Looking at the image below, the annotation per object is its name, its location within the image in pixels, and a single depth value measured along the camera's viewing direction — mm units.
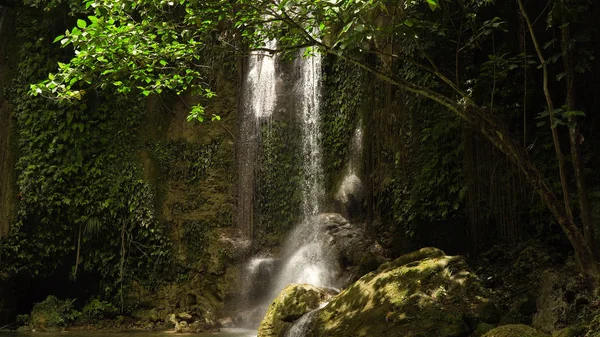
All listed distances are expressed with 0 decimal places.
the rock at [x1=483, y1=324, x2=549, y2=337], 5688
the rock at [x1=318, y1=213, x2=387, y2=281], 9625
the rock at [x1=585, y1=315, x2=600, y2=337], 5413
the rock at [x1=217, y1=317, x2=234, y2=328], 11373
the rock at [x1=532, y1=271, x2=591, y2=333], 6305
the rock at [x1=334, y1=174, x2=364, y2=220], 11188
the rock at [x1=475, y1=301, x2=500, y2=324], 6633
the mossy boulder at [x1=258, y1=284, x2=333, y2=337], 8117
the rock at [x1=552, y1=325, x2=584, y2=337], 5547
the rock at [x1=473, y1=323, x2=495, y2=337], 6277
